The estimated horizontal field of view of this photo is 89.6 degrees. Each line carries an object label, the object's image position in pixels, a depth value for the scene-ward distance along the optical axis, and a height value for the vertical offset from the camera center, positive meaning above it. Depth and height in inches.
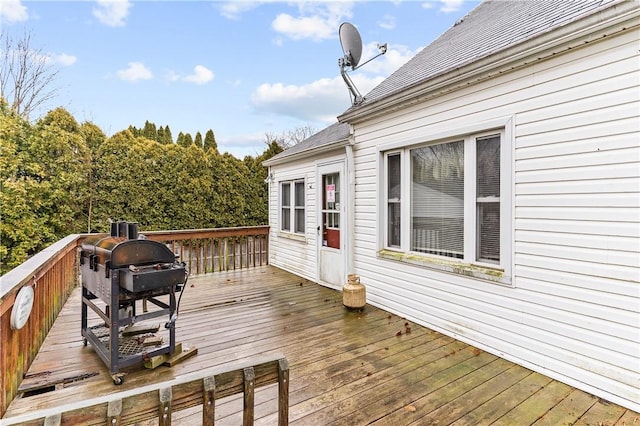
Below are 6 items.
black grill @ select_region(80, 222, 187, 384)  103.9 -24.6
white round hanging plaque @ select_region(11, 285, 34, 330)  84.4 -26.4
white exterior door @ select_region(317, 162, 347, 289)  215.3 -11.3
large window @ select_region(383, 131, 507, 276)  130.0 +3.8
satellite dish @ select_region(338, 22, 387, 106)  213.2 +104.8
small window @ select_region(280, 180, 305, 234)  274.4 +1.9
